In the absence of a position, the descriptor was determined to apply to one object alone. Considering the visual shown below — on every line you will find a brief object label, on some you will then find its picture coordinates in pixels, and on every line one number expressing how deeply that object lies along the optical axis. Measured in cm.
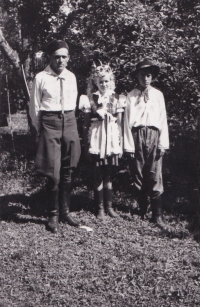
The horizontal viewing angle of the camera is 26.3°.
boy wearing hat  498
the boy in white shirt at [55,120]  476
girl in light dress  512
